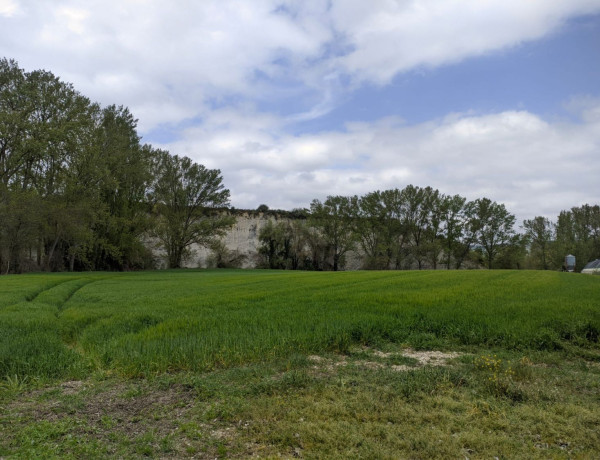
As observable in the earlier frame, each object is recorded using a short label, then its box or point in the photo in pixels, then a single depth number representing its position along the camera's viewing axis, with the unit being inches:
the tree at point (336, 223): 2684.5
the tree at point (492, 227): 2682.1
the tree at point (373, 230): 2655.0
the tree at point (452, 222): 2723.9
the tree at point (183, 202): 2094.0
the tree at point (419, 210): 2736.2
